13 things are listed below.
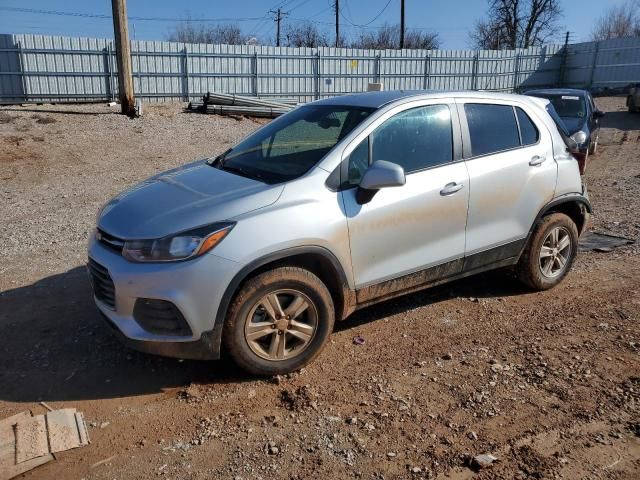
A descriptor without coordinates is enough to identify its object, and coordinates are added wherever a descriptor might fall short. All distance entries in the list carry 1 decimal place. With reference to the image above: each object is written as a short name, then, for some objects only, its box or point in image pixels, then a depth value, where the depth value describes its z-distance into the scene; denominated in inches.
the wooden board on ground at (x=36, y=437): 112.1
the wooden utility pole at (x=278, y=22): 2358.5
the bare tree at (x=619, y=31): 2290.8
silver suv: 129.9
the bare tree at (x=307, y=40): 2158.0
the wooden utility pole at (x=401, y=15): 1461.4
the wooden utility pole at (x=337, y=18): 1894.7
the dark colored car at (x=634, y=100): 819.8
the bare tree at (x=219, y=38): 2049.7
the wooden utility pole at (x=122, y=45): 609.3
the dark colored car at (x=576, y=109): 458.9
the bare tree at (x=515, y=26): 1902.1
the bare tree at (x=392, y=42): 2089.1
